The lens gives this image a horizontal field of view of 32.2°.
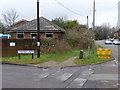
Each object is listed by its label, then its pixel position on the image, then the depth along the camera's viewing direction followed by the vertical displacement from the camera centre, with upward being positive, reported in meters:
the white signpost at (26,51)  17.47 -1.14
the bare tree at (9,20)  77.70 +6.77
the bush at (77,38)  29.45 -0.06
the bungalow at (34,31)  32.19 +1.05
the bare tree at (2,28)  63.38 +3.01
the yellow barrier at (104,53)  19.97 -1.49
